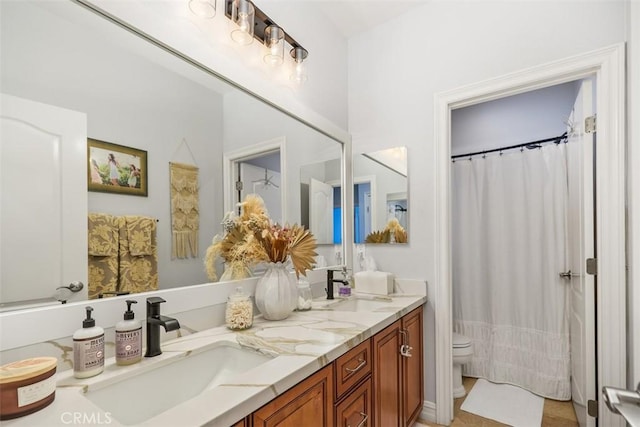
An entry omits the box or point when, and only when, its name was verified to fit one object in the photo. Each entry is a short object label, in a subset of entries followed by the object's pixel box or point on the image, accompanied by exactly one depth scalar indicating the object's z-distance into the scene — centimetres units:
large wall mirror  85
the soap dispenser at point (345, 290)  200
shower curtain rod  245
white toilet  231
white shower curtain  238
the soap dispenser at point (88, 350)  83
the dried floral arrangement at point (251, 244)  138
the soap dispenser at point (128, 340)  92
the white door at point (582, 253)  166
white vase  141
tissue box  202
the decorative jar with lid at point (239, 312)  128
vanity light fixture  142
